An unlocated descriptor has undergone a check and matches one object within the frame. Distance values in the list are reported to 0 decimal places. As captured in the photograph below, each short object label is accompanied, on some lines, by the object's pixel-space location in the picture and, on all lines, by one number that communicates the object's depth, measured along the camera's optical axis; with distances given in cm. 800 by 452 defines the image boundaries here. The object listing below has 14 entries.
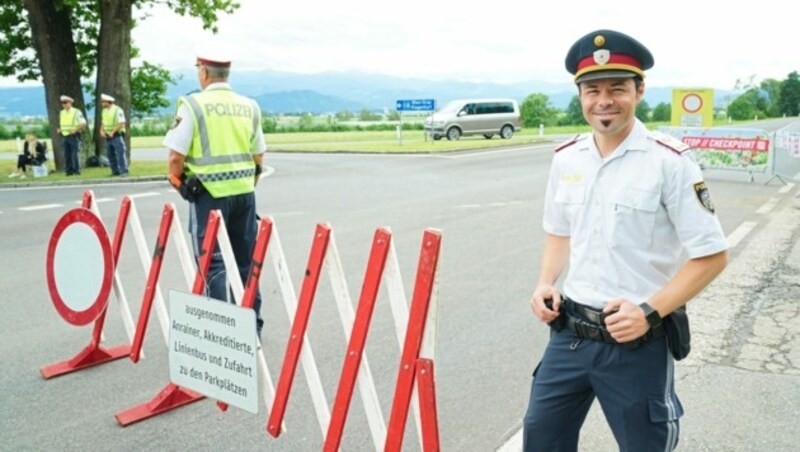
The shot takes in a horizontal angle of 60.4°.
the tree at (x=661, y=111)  8838
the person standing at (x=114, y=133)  1636
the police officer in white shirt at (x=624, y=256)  214
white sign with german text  324
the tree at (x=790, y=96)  9631
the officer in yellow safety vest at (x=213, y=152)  464
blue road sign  2858
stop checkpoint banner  1515
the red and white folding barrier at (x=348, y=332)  268
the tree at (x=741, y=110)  9212
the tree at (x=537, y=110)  8619
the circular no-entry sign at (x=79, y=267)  429
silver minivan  3288
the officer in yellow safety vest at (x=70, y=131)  1669
